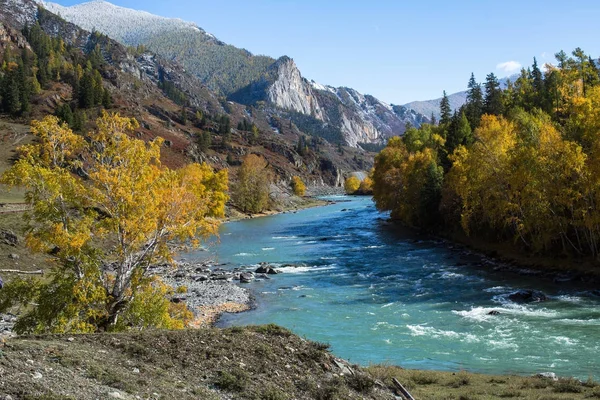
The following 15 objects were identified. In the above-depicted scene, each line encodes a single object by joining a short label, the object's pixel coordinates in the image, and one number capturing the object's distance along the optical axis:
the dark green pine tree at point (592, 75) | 84.80
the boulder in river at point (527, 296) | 34.31
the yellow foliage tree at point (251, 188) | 122.86
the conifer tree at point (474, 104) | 94.04
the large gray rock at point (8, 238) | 43.59
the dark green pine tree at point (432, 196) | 71.00
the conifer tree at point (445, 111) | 110.44
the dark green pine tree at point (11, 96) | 137.50
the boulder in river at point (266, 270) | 49.19
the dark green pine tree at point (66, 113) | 123.75
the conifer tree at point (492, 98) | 97.12
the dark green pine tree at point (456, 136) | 80.06
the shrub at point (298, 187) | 182.38
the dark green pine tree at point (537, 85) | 94.84
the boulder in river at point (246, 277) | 45.53
